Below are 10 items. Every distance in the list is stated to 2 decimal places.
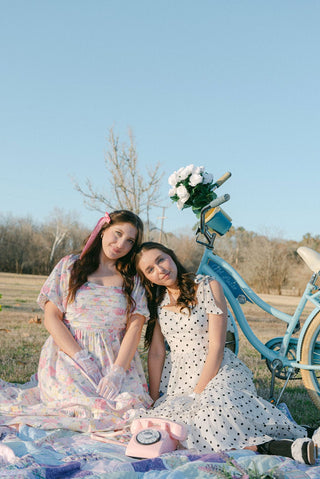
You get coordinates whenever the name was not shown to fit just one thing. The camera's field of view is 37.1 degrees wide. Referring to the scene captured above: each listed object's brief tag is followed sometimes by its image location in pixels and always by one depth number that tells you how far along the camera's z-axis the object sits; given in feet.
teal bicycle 11.65
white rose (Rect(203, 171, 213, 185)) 12.58
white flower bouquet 12.53
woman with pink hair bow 10.49
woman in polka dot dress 8.70
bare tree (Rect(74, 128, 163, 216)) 36.47
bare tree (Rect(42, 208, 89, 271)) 103.96
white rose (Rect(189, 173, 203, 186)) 12.34
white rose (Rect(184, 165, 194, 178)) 12.54
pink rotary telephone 8.15
